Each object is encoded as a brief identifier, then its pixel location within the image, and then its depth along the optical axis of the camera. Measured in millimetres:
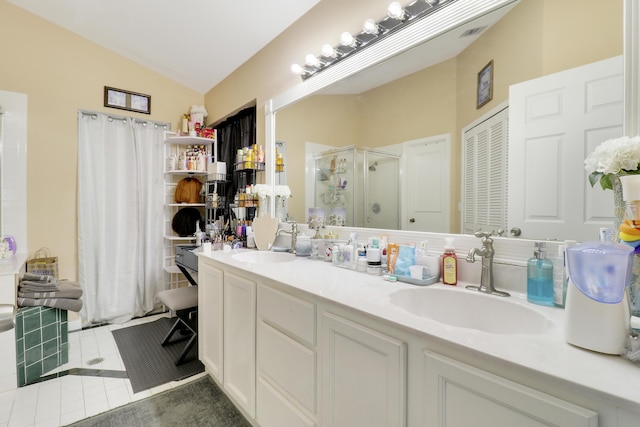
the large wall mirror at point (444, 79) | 1035
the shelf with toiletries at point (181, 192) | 3271
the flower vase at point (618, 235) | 758
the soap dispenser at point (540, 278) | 986
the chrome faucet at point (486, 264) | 1119
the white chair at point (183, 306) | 2304
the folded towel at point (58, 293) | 2146
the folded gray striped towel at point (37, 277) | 2218
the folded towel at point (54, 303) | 2111
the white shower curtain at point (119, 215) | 2893
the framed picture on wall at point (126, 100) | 3000
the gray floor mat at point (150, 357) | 2104
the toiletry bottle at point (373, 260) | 1417
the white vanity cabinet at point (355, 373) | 606
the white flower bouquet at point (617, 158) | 765
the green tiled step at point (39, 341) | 2020
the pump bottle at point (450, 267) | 1229
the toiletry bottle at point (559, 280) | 946
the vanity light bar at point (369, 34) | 1414
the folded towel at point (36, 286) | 2158
